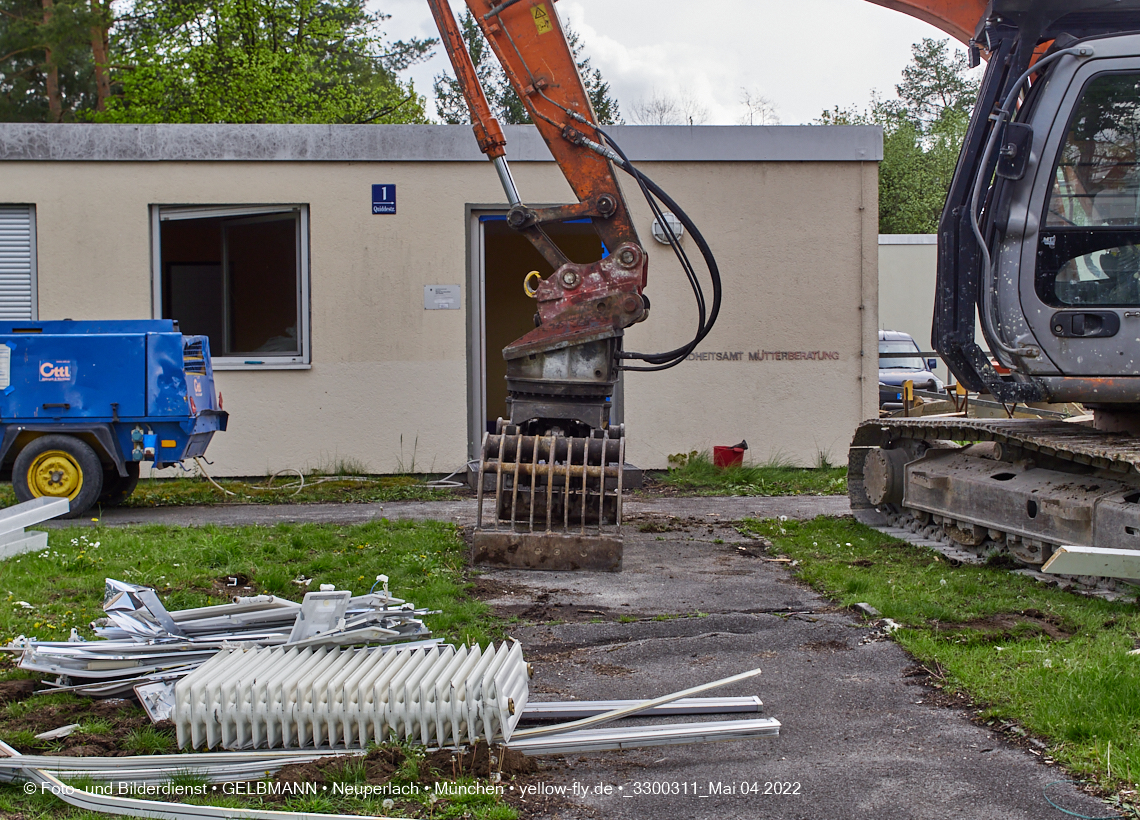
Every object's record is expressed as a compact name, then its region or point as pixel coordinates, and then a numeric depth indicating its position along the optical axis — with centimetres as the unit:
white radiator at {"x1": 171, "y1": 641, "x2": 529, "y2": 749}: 325
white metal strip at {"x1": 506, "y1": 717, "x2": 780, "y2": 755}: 327
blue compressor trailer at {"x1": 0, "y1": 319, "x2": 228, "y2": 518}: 859
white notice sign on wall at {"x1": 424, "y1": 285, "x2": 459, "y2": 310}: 1124
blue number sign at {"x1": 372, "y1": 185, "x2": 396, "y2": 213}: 1117
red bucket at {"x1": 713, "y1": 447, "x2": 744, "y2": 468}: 1122
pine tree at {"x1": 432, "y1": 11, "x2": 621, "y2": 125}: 4297
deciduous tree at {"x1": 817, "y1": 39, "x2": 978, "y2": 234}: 3878
